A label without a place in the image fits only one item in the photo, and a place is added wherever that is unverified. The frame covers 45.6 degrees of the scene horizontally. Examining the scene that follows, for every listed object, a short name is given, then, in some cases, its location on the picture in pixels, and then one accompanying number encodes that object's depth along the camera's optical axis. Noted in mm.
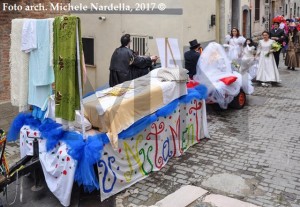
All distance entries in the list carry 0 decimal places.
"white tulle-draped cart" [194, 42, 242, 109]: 8078
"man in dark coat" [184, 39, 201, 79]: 8578
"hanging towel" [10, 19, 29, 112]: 5117
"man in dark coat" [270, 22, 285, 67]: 13734
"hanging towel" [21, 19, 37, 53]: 4941
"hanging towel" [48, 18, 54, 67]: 4816
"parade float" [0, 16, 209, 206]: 4516
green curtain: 4441
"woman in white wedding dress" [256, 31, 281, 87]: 11404
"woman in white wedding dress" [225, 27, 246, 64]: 10742
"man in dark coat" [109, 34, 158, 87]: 7203
